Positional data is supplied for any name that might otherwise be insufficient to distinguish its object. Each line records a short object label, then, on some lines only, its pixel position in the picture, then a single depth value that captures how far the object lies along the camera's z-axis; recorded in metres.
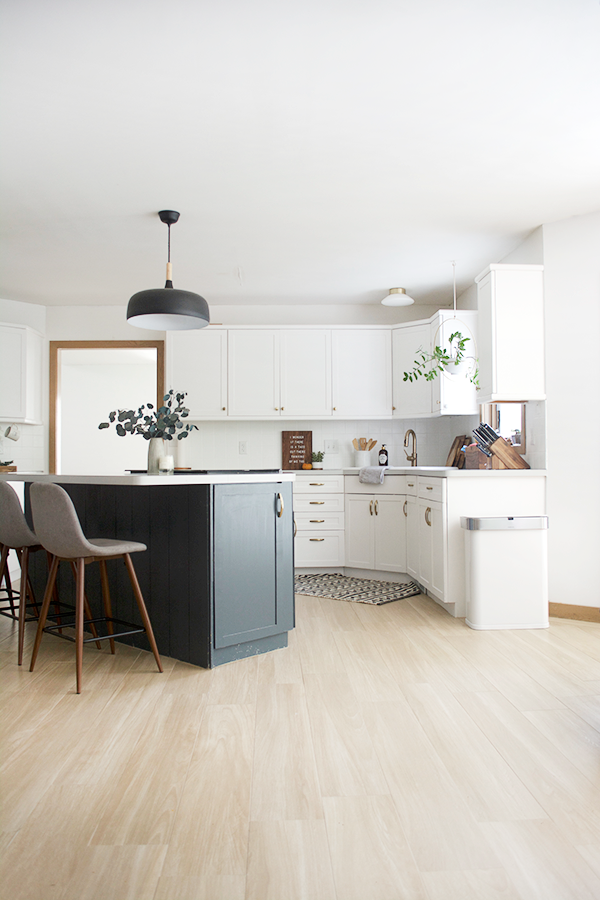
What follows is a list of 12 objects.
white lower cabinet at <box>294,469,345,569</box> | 5.66
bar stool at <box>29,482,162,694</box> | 2.84
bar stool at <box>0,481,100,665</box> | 3.41
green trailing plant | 4.68
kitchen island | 3.10
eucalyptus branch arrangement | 3.44
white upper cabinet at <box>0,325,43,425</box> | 5.87
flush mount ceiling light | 5.68
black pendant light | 3.49
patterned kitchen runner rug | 4.83
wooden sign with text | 6.31
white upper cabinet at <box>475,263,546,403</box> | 4.28
